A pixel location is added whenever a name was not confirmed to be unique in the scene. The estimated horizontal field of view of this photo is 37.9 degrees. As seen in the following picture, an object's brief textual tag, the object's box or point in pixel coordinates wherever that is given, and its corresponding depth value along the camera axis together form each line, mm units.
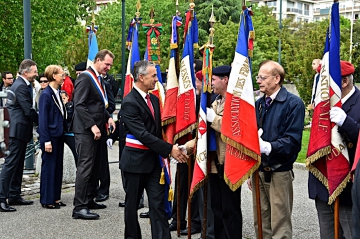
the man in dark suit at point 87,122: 7484
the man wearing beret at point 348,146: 4613
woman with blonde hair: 7948
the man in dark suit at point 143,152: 5699
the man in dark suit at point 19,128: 7984
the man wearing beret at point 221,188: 5480
